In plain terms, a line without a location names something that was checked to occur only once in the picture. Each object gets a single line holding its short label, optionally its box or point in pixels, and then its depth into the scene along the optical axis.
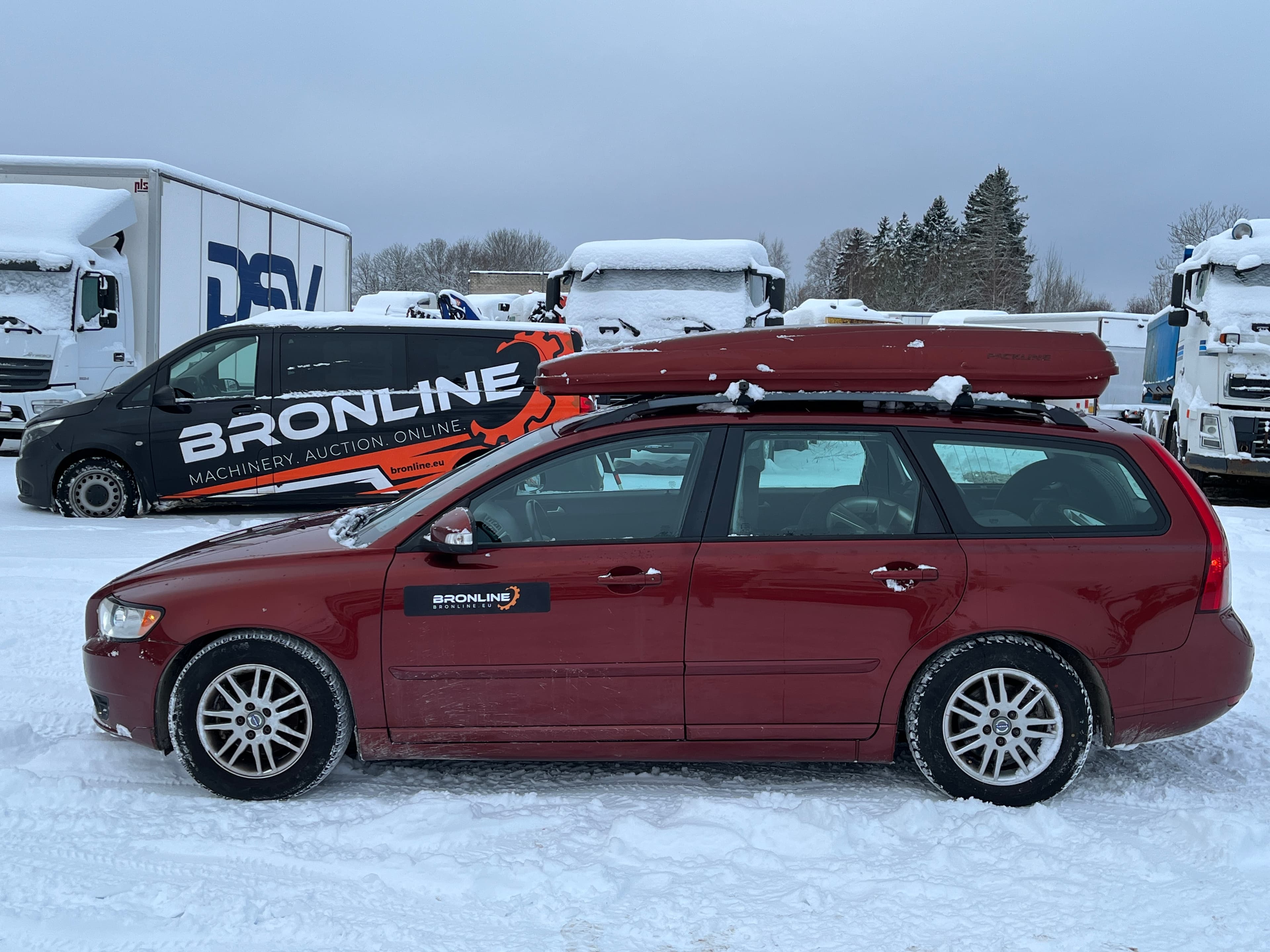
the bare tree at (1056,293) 58.47
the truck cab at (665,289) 13.91
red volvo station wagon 3.74
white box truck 13.52
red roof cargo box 3.95
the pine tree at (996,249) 57.94
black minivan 9.70
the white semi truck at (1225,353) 12.10
